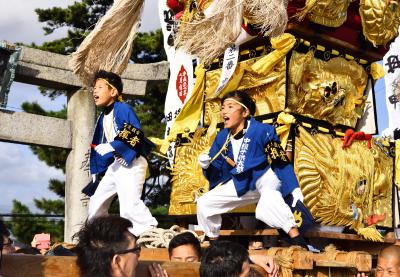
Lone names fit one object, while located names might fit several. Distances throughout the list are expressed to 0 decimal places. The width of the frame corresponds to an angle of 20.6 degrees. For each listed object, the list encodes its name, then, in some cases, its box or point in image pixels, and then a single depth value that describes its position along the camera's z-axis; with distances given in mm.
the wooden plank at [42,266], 4085
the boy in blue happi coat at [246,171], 7800
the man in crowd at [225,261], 4378
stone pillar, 14414
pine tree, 18196
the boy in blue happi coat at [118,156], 7978
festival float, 8294
